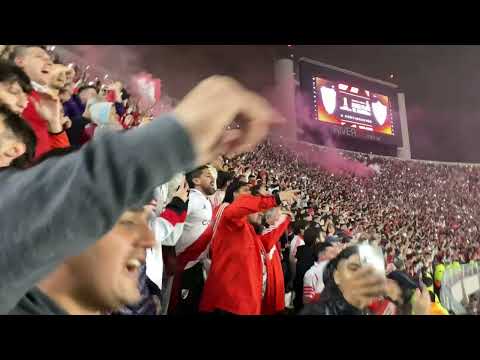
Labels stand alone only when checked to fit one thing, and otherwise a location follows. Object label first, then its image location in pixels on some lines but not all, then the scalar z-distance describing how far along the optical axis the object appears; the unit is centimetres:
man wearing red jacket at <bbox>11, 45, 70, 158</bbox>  256
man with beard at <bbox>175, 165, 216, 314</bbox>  282
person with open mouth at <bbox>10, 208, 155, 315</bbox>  59
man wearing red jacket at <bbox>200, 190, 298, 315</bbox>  285
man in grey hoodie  33
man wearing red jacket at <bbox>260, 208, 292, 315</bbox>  295
